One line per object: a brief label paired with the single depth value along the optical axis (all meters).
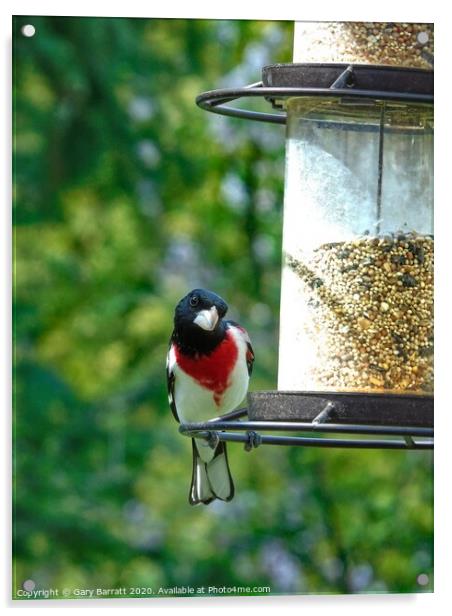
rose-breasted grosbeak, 6.18
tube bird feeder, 5.29
